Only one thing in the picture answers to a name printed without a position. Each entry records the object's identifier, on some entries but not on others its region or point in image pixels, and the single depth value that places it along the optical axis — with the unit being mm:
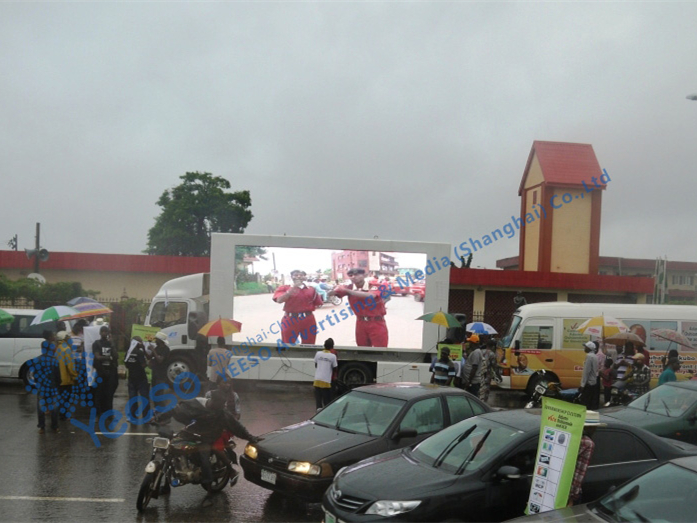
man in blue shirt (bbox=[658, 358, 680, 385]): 12039
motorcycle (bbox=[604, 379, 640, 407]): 13219
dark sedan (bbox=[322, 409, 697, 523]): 5594
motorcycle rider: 7406
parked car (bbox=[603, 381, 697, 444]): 9172
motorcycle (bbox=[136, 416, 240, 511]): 7145
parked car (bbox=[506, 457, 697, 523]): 4656
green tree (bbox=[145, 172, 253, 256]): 53406
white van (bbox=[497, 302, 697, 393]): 16344
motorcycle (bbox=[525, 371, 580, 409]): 8558
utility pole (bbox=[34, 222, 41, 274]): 24688
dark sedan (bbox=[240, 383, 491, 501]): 7043
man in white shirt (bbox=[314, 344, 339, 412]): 12078
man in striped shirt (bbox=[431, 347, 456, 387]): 12750
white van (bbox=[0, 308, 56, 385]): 15016
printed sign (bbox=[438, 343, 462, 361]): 14183
